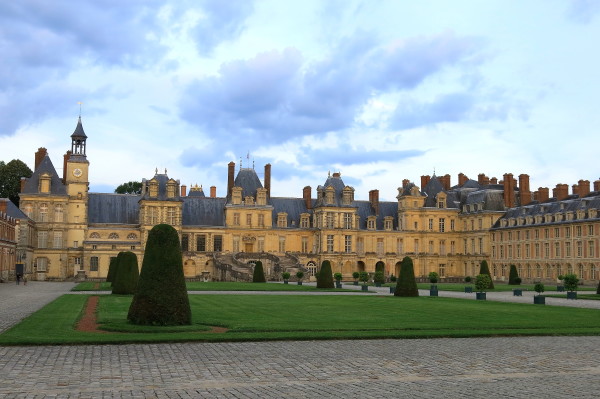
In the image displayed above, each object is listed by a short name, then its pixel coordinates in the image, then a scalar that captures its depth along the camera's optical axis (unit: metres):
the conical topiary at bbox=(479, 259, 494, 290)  52.12
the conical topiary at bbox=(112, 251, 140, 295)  36.66
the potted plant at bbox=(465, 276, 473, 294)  44.88
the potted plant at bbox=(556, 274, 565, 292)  47.51
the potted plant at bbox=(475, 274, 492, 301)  38.81
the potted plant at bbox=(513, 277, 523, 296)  40.59
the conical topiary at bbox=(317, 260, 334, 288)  48.72
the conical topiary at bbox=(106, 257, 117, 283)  52.69
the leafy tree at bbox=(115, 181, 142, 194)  92.62
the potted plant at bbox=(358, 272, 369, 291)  45.79
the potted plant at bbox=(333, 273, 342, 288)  52.91
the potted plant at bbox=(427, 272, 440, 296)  39.77
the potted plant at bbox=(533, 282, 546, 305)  32.41
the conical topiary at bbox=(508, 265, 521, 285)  59.66
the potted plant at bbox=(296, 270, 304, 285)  55.62
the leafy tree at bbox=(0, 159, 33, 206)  78.31
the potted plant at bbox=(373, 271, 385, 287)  57.62
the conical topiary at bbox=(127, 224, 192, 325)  18.48
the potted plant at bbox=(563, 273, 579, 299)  38.84
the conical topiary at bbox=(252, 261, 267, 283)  57.72
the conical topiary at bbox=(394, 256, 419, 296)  37.81
